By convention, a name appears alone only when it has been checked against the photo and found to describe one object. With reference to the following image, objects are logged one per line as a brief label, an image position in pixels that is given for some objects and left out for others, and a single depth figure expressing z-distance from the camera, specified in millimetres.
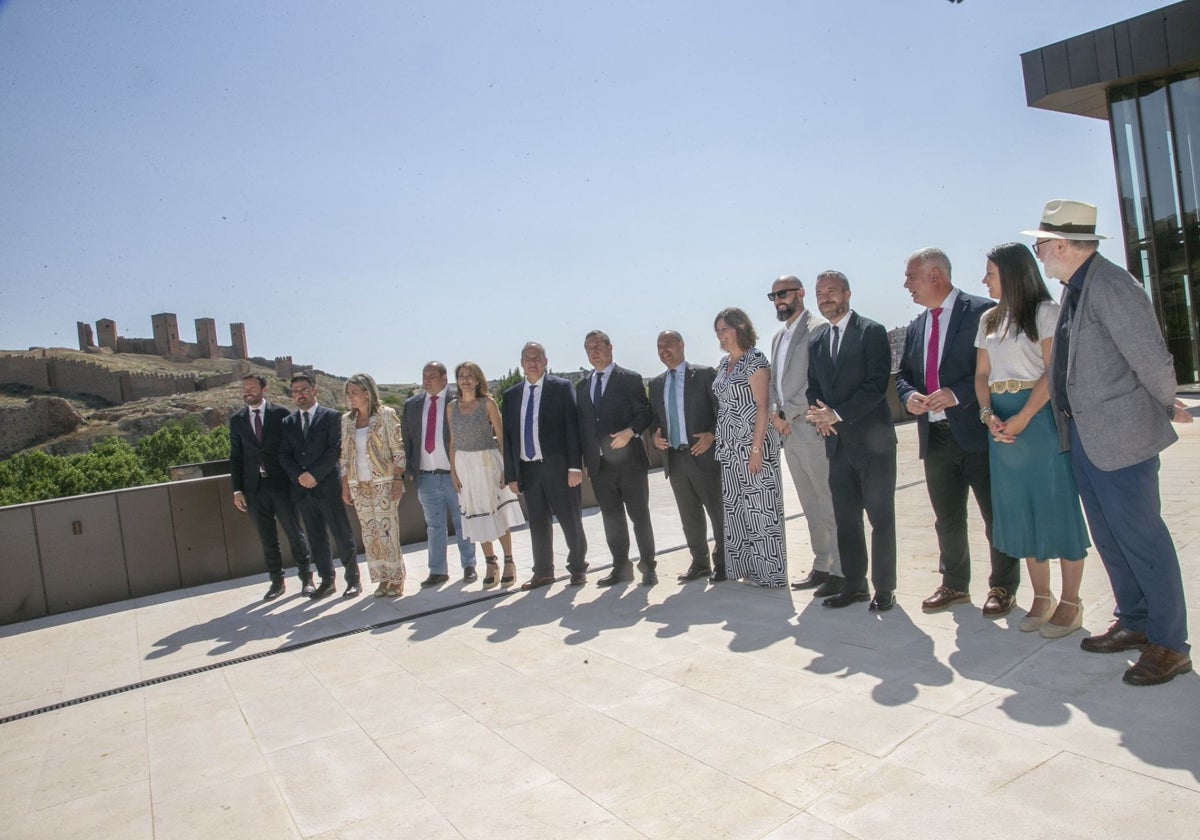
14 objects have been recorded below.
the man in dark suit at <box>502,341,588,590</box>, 5285
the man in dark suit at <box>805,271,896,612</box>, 3938
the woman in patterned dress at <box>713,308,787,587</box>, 4535
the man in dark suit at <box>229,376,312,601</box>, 5867
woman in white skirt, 5574
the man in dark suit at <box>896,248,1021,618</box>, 3621
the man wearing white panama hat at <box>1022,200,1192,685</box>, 2713
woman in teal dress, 3271
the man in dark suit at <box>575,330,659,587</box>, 5191
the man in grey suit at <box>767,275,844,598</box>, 4508
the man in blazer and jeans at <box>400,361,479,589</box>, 5793
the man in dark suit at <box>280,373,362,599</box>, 5746
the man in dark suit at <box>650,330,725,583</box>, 4953
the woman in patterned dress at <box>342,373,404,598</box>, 5578
